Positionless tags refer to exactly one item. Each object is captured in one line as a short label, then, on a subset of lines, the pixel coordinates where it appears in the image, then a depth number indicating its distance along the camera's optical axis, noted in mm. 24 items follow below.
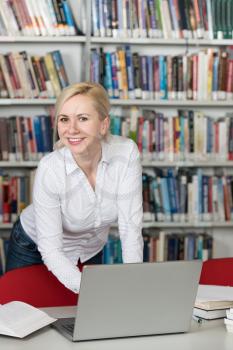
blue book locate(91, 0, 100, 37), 4551
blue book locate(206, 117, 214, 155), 4785
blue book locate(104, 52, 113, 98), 4594
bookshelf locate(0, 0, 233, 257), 4543
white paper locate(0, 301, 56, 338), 1930
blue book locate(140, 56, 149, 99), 4664
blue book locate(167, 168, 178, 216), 4758
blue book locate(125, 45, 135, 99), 4633
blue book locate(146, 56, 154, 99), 4672
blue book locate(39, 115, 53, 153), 4590
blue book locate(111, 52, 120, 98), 4605
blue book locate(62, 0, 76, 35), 4480
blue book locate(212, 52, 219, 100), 4727
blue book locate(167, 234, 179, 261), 4828
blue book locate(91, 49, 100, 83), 4559
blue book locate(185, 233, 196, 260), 4855
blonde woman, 2559
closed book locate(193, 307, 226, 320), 2164
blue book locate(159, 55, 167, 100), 4684
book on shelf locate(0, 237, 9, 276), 4609
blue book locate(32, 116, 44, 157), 4590
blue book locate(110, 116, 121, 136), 4652
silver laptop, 1896
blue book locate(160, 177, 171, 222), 4758
